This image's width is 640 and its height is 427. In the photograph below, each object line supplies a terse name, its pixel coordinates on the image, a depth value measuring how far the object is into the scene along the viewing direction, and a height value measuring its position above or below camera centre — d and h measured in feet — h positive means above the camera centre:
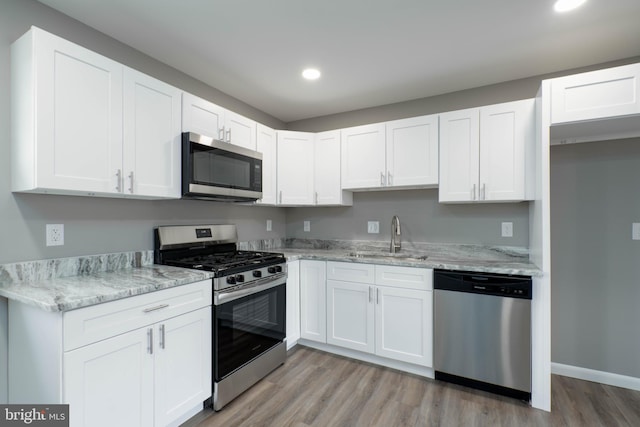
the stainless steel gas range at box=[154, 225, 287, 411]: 6.57 -2.11
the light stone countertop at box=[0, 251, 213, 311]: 4.37 -1.19
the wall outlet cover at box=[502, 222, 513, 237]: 8.60 -0.44
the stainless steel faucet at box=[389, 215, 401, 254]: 9.90 -0.69
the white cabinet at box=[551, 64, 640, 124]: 5.95 +2.45
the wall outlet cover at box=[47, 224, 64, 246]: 5.69 -0.37
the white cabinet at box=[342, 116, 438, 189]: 8.83 +1.87
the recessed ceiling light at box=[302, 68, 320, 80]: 8.13 +3.91
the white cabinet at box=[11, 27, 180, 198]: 4.86 +1.68
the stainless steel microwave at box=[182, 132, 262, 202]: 7.02 +1.15
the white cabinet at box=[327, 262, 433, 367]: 7.90 -2.71
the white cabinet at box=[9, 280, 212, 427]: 4.26 -2.33
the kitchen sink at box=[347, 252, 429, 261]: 9.28 -1.34
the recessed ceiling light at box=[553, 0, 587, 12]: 5.46 +3.87
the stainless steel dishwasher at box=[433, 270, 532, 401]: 6.79 -2.79
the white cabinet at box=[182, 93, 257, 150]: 7.24 +2.47
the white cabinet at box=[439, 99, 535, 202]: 7.55 +1.63
